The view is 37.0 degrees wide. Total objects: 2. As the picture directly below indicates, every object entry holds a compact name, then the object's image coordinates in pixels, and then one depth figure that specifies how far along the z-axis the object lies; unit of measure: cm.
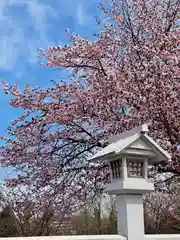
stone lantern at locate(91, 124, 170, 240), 250
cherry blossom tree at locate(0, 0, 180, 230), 473
